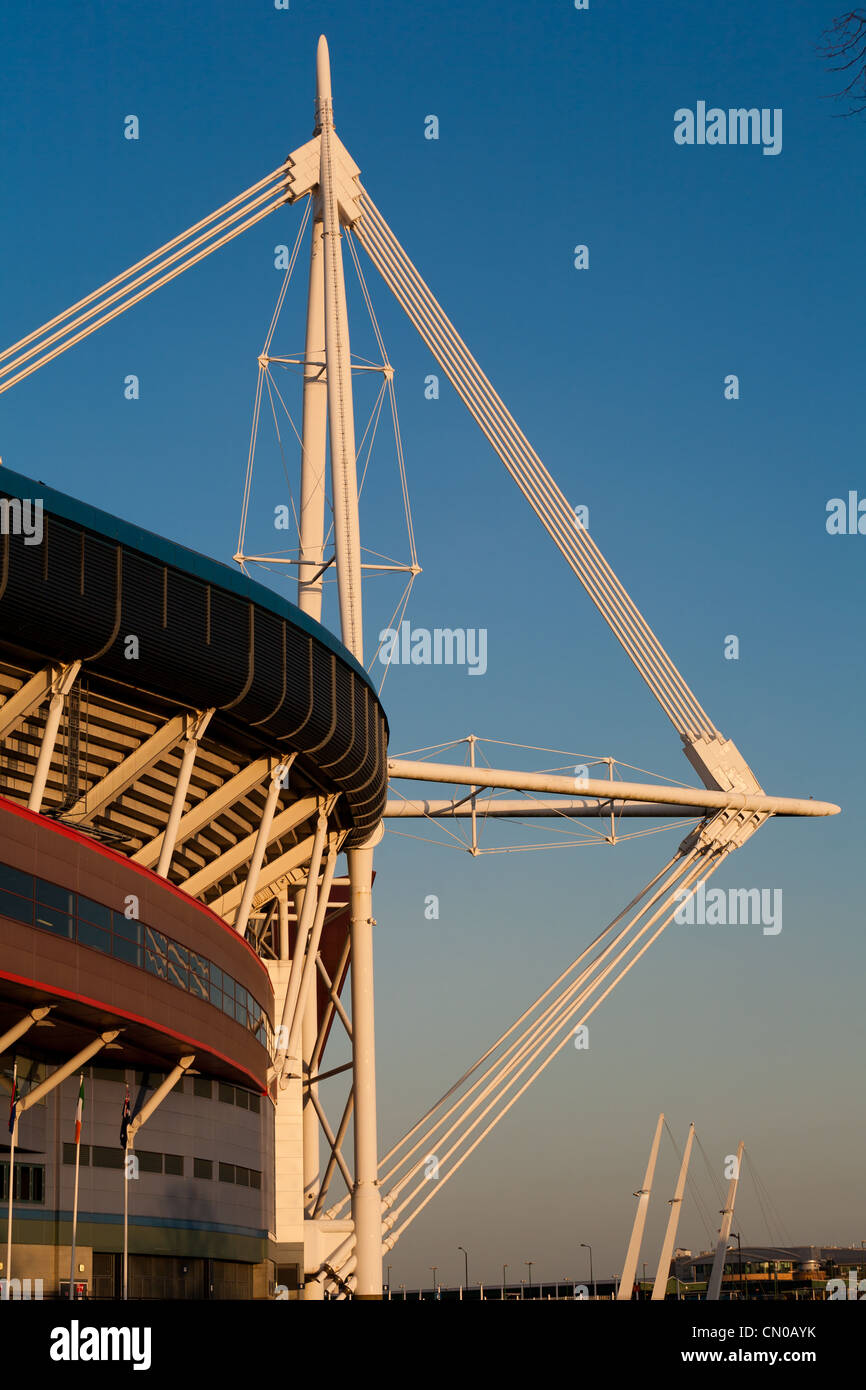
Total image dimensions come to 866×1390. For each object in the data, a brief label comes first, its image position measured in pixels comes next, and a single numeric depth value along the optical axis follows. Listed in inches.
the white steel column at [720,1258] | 3650.1
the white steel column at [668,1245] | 3422.7
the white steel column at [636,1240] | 2952.8
